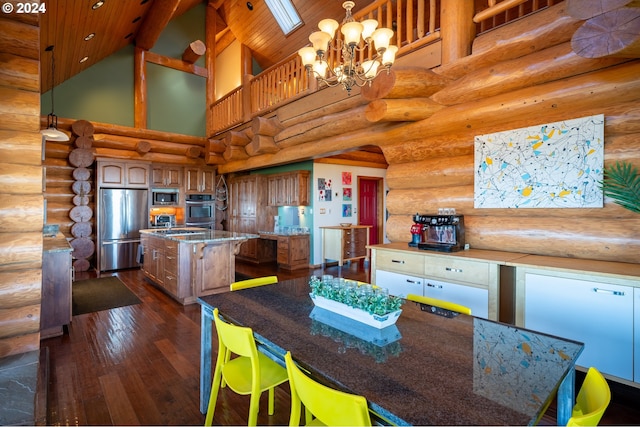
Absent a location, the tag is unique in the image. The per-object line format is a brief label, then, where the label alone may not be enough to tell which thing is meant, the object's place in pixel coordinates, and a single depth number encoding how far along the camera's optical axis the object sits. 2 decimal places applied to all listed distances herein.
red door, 8.62
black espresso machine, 3.38
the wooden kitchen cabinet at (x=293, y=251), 7.03
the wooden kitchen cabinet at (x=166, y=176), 7.72
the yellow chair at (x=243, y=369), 1.56
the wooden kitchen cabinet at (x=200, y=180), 8.29
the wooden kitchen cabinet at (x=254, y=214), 8.00
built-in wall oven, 8.26
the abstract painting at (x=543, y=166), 2.76
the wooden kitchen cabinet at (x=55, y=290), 3.54
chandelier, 2.90
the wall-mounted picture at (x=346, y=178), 7.93
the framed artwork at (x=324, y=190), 7.46
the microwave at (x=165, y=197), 7.66
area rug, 4.57
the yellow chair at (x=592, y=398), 0.95
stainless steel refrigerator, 6.90
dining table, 1.00
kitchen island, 4.62
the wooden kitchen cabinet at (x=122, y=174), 6.90
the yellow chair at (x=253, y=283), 2.51
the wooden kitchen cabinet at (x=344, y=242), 7.23
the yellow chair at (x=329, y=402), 0.99
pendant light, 4.52
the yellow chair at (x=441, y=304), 1.98
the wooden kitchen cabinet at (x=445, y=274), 2.88
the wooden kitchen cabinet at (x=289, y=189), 7.26
